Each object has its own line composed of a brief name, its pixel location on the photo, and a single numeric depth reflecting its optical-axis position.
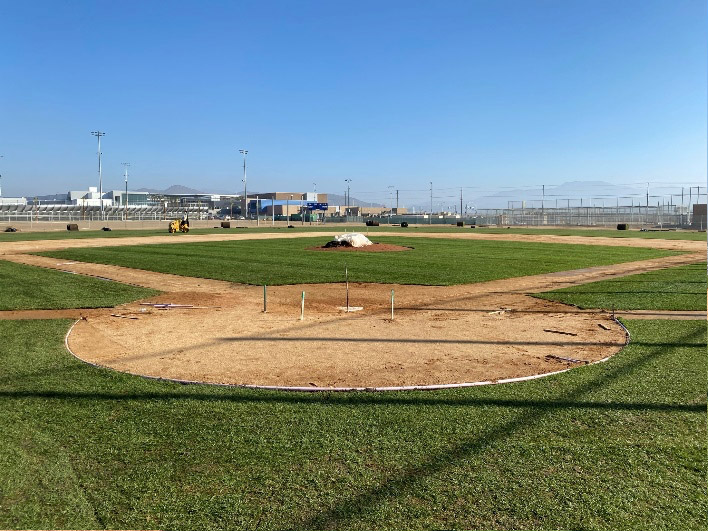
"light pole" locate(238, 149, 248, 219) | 93.45
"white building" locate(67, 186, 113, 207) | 145.43
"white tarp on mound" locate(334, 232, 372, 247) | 30.98
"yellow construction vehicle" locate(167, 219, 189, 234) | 53.21
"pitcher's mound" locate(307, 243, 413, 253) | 29.38
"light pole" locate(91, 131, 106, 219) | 76.31
